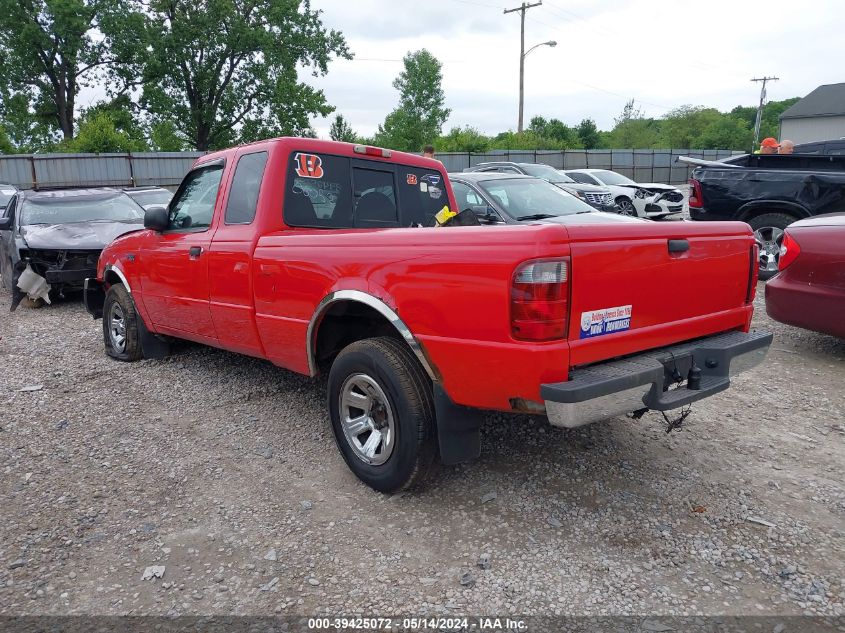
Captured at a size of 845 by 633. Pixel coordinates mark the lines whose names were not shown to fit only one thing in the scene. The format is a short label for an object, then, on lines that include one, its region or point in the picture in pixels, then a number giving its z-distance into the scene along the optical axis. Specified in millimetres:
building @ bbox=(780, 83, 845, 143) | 55406
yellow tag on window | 4293
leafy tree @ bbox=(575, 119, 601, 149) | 60344
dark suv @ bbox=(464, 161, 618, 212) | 13906
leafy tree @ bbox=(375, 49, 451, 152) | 63000
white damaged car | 15008
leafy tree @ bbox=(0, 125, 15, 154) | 27656
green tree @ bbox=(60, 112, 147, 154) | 24828
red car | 4730
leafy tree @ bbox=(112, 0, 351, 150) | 35406
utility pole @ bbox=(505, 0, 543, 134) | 31466
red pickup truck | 2449
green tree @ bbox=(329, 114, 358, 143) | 57834
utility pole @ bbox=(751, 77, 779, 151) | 57719
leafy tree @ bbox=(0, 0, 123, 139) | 32938
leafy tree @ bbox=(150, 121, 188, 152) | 34312
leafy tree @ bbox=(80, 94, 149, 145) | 35562
